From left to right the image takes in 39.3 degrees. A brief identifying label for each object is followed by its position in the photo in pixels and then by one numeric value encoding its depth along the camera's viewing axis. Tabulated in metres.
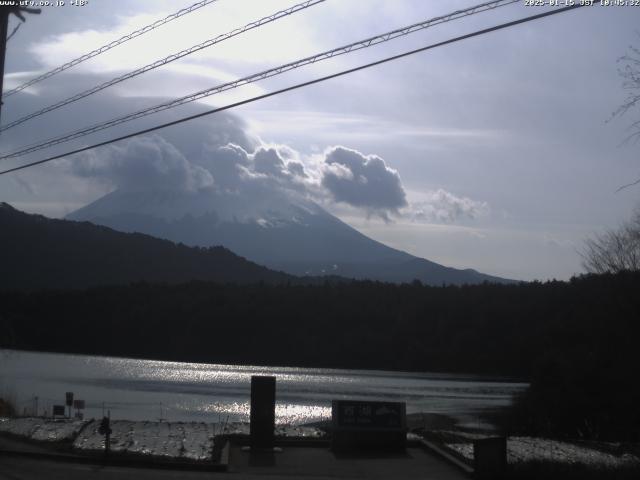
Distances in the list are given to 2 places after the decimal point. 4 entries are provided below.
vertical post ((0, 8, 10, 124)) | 20.27
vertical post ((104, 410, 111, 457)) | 18.00
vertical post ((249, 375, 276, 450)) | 19.72
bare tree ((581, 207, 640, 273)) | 46.55
